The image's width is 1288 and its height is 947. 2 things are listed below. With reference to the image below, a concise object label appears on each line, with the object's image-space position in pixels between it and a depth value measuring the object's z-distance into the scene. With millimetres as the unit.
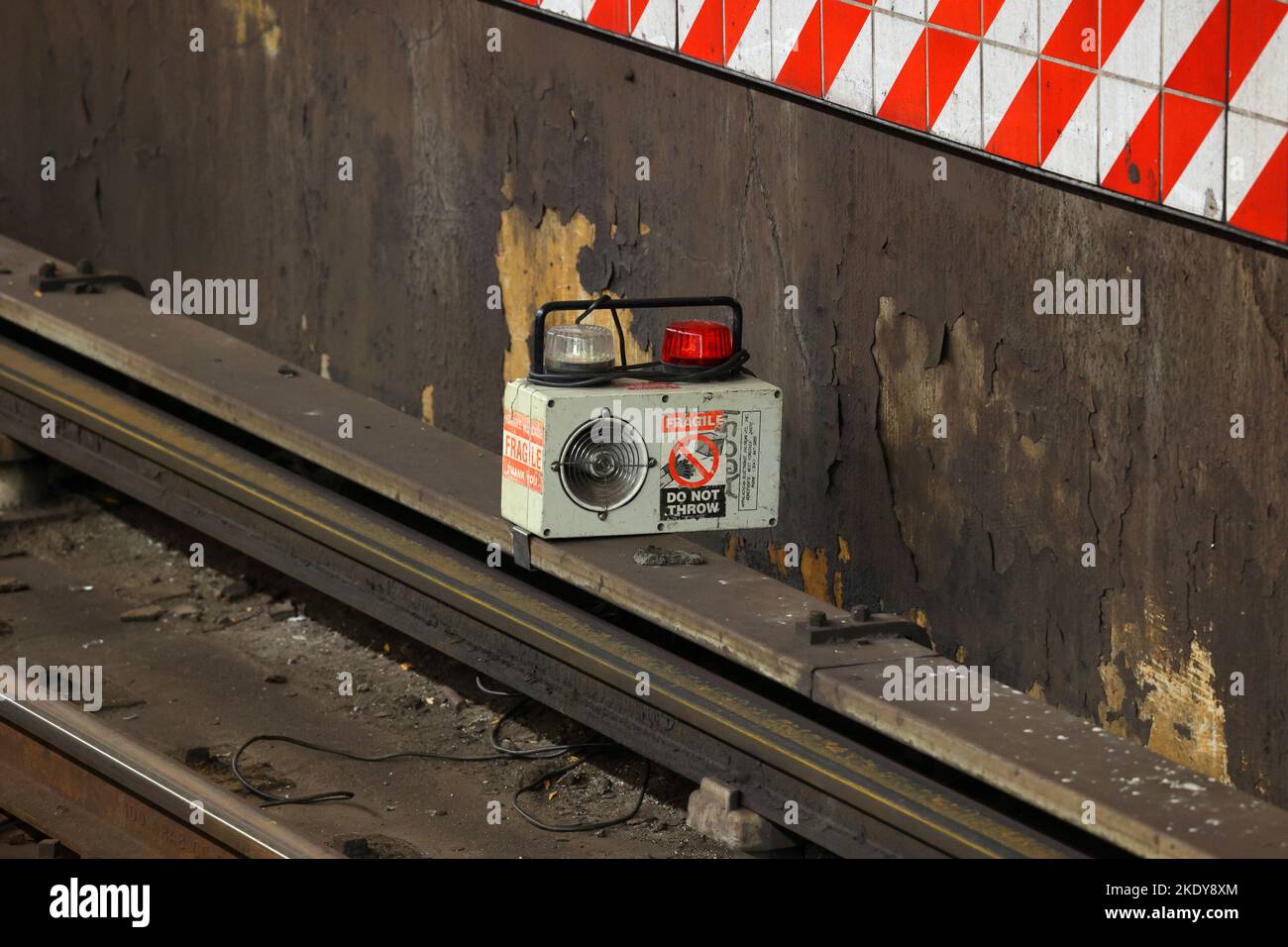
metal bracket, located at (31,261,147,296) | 12695
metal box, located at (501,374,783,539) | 9086
